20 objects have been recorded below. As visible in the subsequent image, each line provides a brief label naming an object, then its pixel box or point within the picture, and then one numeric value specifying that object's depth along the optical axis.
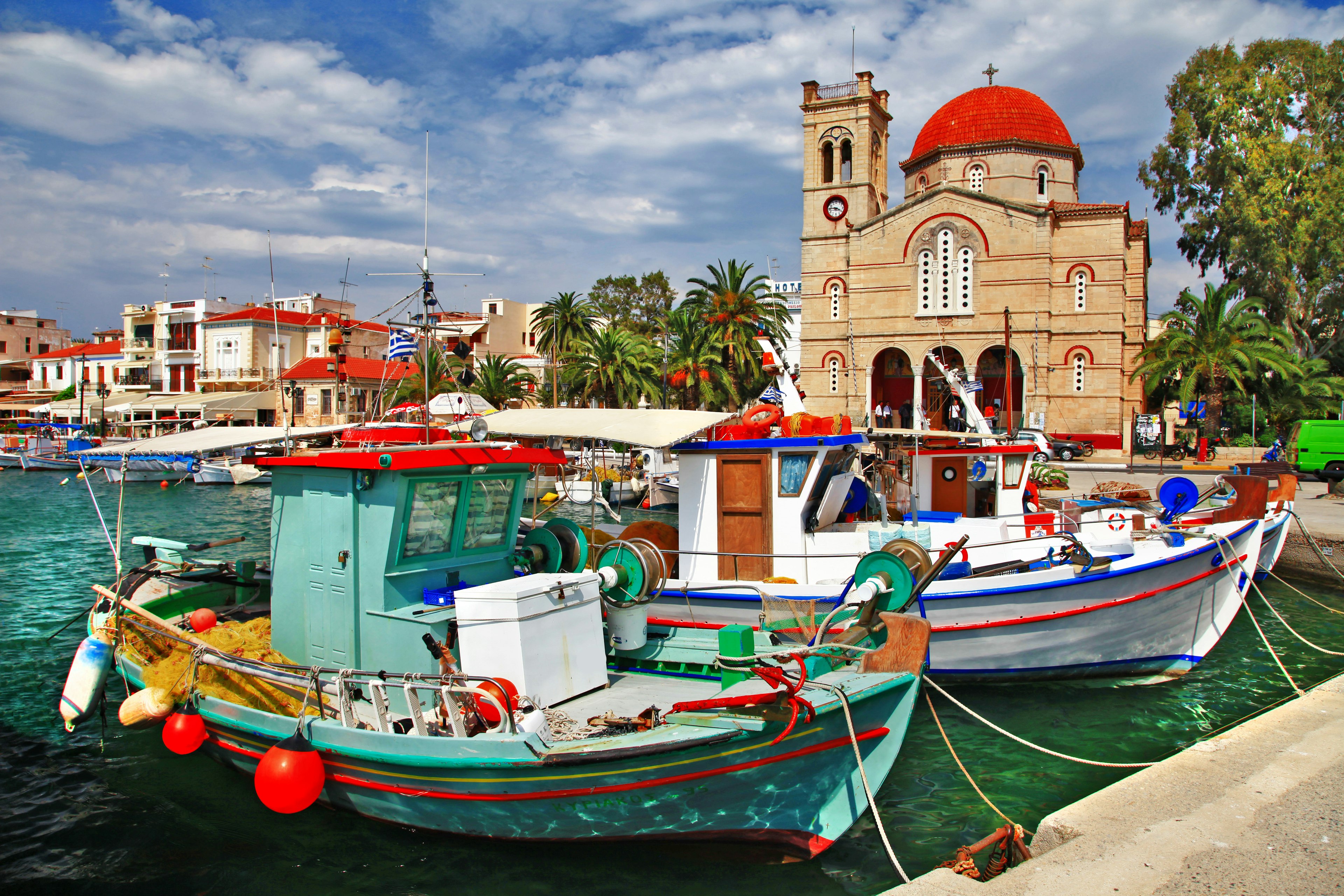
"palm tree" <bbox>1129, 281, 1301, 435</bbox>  34.53
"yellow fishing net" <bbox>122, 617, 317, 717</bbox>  7.34
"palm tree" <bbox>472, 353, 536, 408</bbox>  40.09
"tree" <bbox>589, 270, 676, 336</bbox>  55.81
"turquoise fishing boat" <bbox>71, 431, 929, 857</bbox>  5.64
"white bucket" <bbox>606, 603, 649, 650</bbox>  8.20
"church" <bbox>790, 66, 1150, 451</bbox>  39.97
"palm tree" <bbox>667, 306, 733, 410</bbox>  37.69
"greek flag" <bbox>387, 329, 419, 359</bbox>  8.66
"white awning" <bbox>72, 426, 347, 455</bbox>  8.98
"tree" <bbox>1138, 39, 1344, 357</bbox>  35.47
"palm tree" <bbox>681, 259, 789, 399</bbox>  38.81
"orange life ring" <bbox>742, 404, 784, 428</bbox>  11.05
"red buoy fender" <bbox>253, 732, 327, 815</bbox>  6.10
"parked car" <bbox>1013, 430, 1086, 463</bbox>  37.86
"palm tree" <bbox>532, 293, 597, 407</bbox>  44.41
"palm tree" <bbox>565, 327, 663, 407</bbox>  39.16
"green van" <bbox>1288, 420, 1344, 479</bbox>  27.16
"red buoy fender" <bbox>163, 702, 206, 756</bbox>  7.22
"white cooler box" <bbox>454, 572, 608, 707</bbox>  6.57
